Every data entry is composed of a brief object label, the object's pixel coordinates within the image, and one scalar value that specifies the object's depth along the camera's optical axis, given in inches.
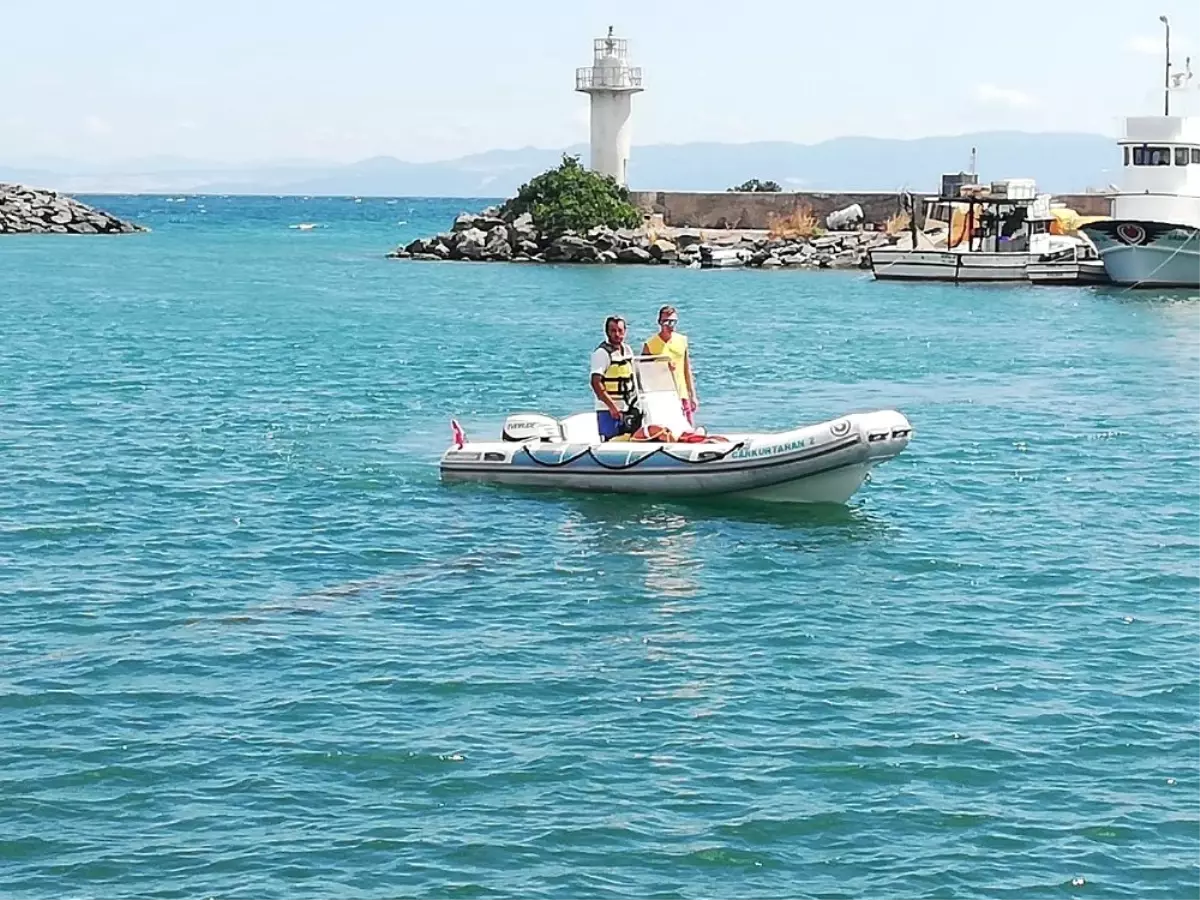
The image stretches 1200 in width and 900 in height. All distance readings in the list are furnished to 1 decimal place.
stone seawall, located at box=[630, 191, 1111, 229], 2962.6
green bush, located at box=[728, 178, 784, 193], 3255.4
